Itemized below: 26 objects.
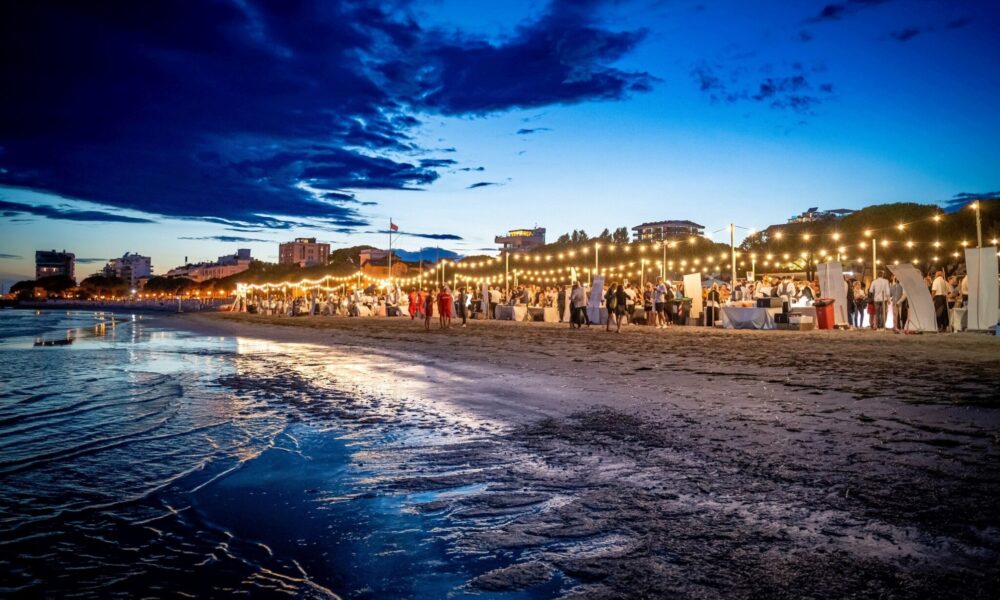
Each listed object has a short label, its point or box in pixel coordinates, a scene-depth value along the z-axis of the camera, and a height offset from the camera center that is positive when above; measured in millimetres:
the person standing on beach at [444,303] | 22797 +17
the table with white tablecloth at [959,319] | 17328 -569
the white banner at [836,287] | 19609 +496
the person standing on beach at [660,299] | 22688 +131
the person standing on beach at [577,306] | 21672 -128
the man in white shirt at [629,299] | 23672 +146
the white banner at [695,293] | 24031 +367
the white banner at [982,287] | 15164 +379
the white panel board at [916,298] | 17250 +88
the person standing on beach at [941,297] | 17359 +114
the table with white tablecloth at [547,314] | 28203 -564
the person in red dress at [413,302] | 33484 +97
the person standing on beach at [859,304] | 20719 -107
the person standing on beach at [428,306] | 22625 -101
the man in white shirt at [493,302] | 32688 +68
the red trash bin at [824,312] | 19500 -373
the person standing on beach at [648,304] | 24406 -74
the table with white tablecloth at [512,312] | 29734 -490
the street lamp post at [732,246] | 21906 +2158
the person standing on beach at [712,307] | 23072 -207
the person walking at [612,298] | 19469 +158
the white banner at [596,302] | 24891 +28
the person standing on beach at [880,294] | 18781 +219
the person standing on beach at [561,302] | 27641 +41
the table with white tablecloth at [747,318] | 20375 -592
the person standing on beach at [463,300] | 25078 +153
